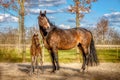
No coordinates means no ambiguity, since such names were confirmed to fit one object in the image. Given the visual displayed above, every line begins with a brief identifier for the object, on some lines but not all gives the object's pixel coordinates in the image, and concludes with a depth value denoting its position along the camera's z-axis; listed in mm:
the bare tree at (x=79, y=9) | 18156
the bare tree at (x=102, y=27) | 38666
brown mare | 9812
